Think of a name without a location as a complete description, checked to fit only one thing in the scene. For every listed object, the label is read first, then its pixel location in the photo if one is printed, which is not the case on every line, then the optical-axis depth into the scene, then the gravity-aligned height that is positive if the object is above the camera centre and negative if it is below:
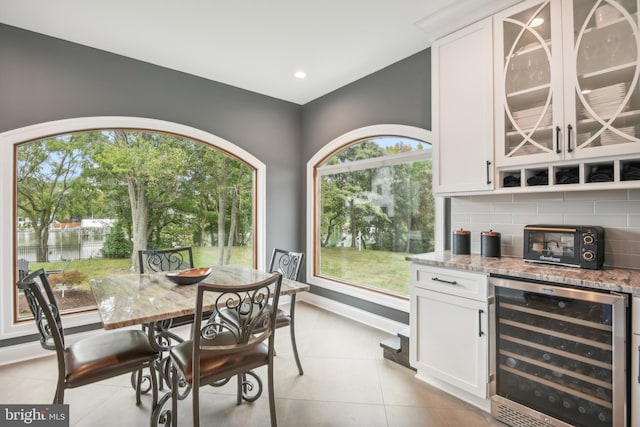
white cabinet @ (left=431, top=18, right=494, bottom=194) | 2.32 +0.84
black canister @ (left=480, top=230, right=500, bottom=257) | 2.42 -0.22
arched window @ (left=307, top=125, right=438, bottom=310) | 3.35 +0.09
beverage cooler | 1.57 -0.79
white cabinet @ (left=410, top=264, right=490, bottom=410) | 2.06 -0.83
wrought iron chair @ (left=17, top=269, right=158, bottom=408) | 1.61 -0.79
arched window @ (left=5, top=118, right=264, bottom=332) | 3.02 +0.19
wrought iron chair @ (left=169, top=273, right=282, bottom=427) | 1.61 -0.76
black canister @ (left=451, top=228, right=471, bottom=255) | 2.58 -0.22
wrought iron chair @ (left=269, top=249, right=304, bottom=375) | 2.50 -0.50
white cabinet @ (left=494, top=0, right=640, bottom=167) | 1.78 +0.86
